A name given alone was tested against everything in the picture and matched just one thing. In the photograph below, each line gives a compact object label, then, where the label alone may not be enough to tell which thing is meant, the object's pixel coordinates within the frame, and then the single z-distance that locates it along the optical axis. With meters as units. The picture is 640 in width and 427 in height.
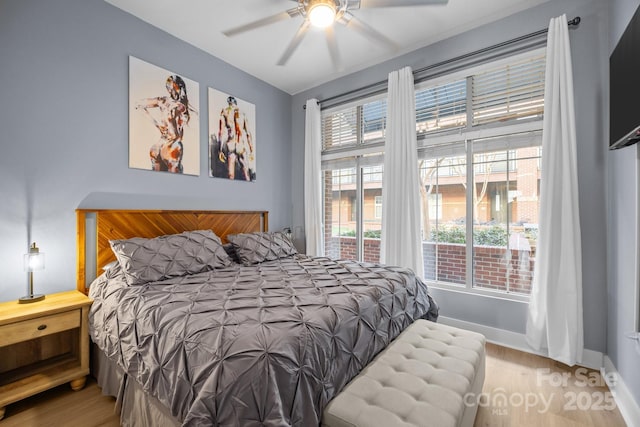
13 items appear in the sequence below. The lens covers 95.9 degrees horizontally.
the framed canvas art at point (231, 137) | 3.27
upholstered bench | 1.14
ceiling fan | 1.97
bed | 1.08
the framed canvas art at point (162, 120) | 2.62
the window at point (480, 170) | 2.61
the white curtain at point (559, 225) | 2.22
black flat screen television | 1.42
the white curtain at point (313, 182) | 3.90
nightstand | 1.71
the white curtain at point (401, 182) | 3.03
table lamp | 1.95
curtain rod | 2.29
